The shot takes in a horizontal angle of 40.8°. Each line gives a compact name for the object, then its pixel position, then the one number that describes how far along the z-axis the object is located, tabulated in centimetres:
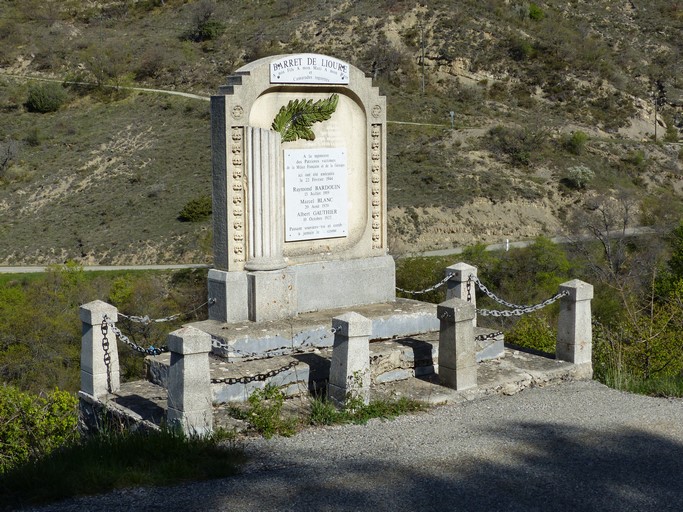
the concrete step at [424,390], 859
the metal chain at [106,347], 939
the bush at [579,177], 3925
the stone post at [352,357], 840
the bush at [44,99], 4922
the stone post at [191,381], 752
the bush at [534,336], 1284
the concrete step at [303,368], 892
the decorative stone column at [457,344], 905
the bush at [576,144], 4294
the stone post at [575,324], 1001
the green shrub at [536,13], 5710
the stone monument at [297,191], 1032
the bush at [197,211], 3422
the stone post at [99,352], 937
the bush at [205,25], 5788
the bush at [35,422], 1072
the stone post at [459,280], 1143
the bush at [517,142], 4109
